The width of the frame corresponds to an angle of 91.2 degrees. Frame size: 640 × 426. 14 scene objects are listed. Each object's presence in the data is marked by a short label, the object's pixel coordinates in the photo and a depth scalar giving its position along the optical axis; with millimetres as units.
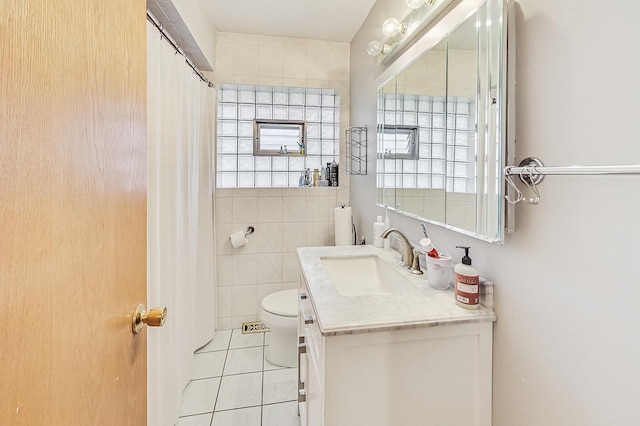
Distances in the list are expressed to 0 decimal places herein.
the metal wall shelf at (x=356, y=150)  2291
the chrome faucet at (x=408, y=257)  1368
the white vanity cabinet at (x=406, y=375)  872
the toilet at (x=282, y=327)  1977
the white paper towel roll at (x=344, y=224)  2420
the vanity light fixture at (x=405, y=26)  1304
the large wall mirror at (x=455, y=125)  923
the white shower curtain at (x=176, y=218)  1415
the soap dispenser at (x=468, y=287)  974
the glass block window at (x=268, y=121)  2641
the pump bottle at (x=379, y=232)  1813
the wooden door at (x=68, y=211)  379
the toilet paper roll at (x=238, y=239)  2506
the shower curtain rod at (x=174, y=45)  1383
